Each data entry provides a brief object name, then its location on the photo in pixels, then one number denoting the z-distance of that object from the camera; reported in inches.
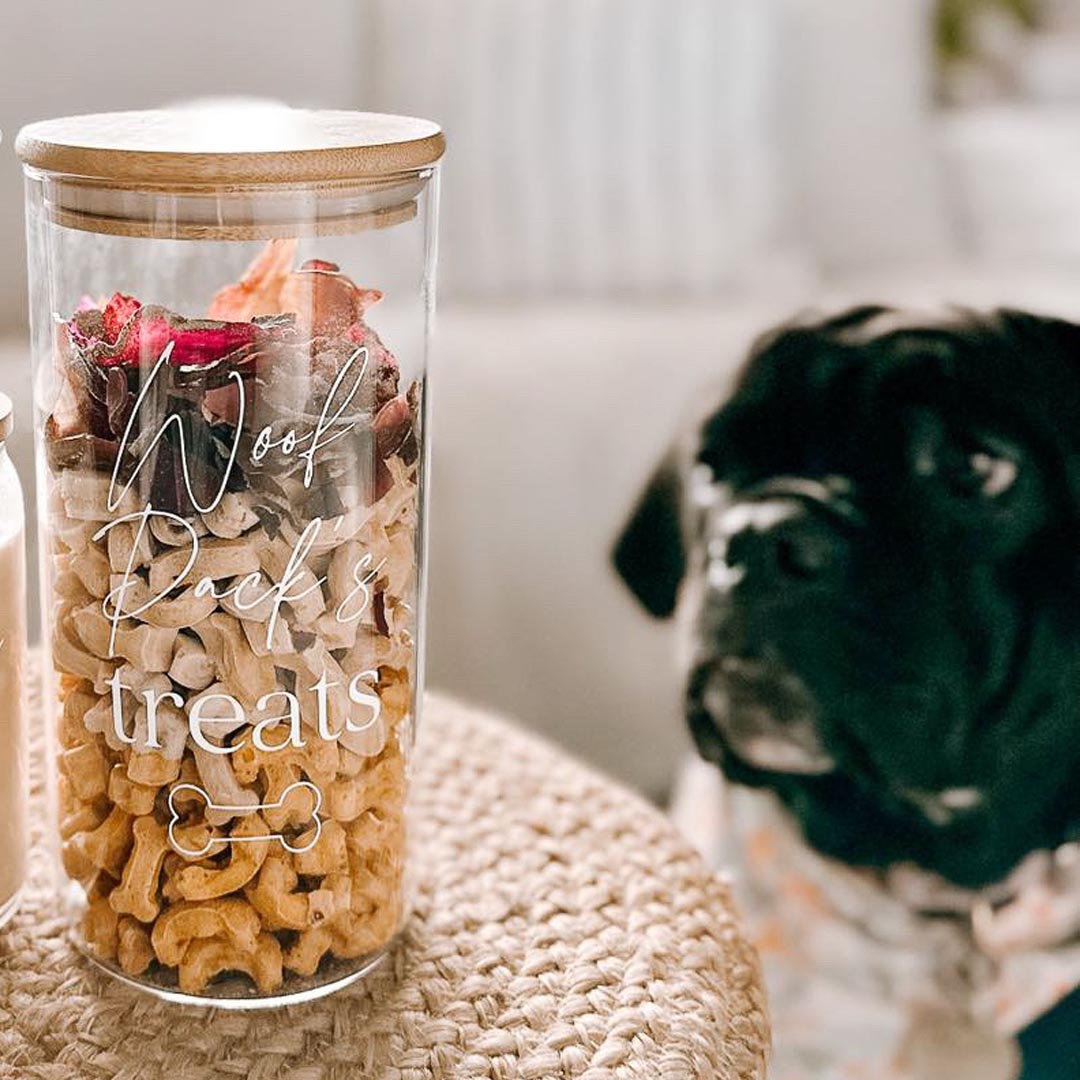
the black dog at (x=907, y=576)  37.7
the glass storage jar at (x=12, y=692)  22.3
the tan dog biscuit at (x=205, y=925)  21.9
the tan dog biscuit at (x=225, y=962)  22.3
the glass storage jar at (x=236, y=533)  19.5
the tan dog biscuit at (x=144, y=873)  21.6
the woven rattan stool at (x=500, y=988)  21.9
